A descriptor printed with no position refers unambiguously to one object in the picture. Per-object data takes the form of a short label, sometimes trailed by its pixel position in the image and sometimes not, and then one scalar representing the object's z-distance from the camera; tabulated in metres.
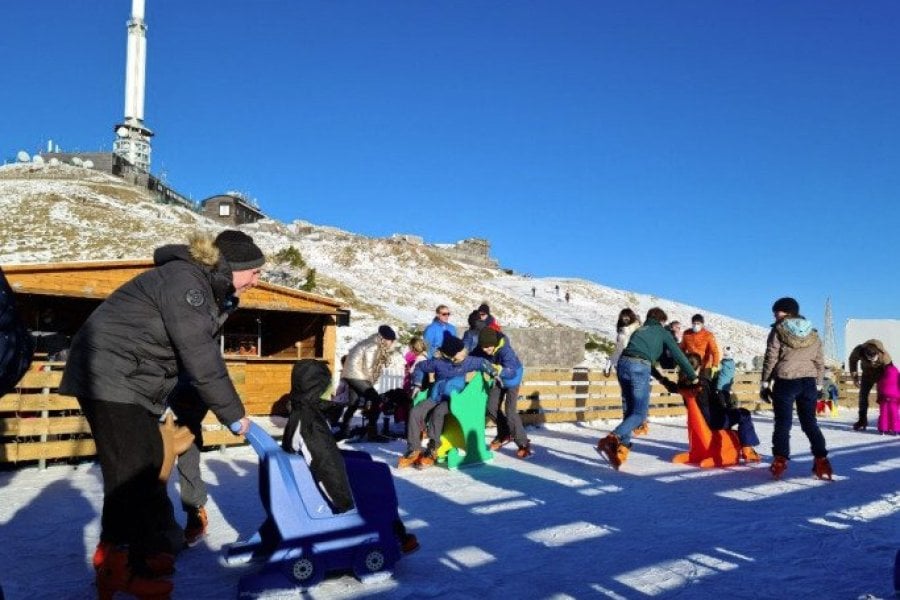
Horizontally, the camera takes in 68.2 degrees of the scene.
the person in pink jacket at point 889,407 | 11.25
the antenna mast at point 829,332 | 55.41
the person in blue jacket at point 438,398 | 6.78
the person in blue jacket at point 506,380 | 7.46
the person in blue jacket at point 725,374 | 9.15
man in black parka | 2.82
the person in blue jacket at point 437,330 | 9.54
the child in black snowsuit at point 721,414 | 7.25
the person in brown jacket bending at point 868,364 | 11.55
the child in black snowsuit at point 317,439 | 3.40
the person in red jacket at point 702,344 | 10.86
